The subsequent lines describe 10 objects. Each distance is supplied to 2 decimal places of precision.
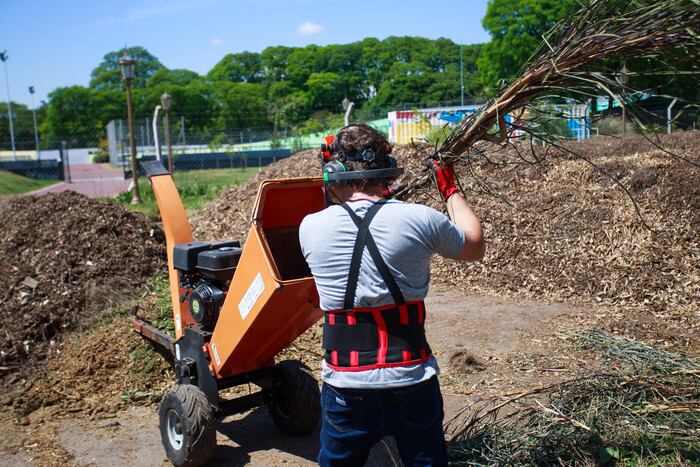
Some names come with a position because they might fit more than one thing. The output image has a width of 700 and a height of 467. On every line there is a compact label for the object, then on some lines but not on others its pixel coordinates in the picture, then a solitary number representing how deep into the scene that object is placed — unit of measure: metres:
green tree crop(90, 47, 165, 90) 105.44
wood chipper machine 3.49
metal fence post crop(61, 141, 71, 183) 27.40
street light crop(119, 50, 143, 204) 15.50
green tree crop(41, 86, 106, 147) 64.25
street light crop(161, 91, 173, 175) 16.45
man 2.44
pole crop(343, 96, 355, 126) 13.32
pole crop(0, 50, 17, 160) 48.28
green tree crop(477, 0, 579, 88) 41.66
